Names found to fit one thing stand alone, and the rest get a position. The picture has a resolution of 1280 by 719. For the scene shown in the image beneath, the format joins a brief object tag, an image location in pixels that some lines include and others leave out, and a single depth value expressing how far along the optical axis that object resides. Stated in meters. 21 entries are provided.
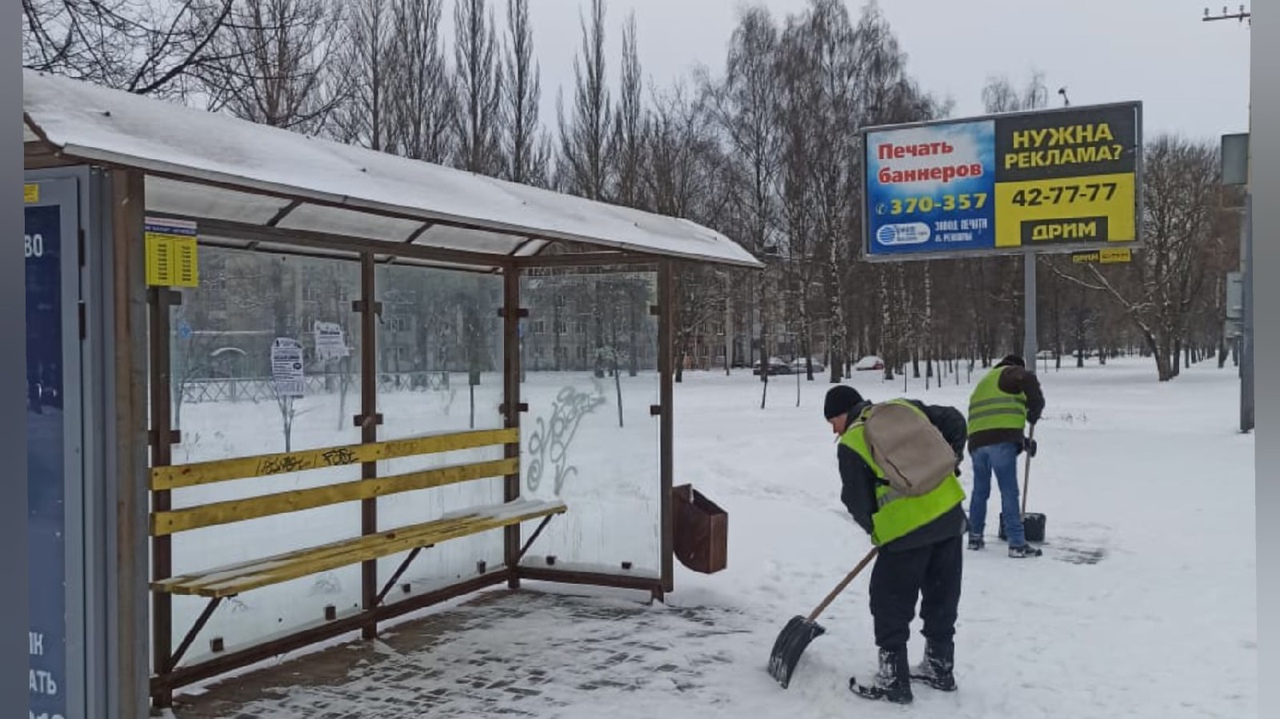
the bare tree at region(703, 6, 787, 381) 35.25
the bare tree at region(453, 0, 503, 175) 31.66
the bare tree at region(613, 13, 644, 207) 34.16
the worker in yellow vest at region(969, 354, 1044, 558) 8.27
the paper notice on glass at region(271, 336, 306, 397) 5.46
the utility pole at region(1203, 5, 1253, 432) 15.42
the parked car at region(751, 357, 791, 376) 50.16
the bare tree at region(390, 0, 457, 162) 28.98
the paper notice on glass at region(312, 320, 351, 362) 5.77
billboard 12.99
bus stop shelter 3.73
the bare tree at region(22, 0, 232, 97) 8.81
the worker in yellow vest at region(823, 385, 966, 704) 4.90
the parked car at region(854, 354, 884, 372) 42.41
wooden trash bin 6.69
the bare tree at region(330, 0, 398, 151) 26.66
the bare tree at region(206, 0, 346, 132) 11.66
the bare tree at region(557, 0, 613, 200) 34.03
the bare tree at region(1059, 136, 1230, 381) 33.16
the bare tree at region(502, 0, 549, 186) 33.03
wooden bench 4.73
